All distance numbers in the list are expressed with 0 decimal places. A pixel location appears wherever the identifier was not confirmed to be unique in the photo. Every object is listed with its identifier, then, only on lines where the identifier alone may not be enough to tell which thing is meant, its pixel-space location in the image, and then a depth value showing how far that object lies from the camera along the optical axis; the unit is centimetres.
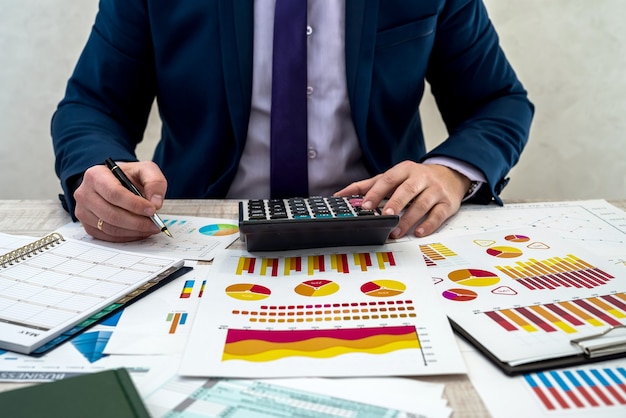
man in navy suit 85
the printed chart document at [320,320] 43
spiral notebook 47
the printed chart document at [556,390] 38
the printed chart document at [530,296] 43
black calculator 61
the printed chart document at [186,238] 65
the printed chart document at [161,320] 46
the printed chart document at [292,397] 38
